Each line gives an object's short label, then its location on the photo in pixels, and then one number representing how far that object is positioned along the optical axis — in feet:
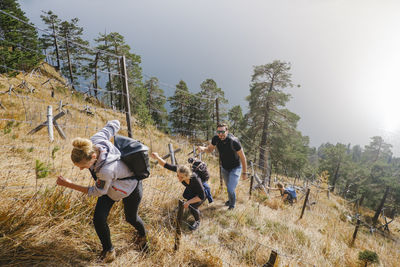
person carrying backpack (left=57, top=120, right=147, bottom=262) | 5.09
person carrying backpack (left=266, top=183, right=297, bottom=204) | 23.44
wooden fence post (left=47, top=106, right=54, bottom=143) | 18.20
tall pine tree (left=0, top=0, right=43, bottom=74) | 41.96
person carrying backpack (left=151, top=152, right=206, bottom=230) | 9.02
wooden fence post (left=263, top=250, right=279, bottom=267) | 6.24
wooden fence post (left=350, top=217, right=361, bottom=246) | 14.28
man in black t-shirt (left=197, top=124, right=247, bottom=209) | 12.62
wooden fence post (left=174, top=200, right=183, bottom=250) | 7.32
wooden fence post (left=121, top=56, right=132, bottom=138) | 10.77
